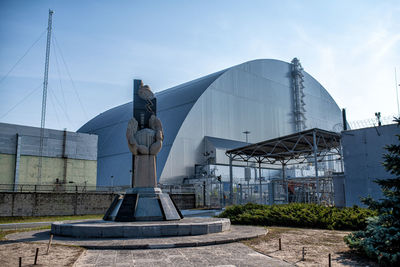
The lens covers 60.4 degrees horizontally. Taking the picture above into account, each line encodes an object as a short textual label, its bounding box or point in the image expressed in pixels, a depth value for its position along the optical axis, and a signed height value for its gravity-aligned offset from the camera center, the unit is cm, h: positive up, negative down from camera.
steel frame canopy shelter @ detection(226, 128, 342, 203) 2823 +389
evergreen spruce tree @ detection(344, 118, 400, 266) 818 -105
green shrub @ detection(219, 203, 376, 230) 1440 -142
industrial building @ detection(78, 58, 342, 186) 4162 +995
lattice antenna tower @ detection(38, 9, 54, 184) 3760 +973
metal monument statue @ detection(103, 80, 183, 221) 1383 +59
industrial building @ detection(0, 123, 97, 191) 3578 +330
